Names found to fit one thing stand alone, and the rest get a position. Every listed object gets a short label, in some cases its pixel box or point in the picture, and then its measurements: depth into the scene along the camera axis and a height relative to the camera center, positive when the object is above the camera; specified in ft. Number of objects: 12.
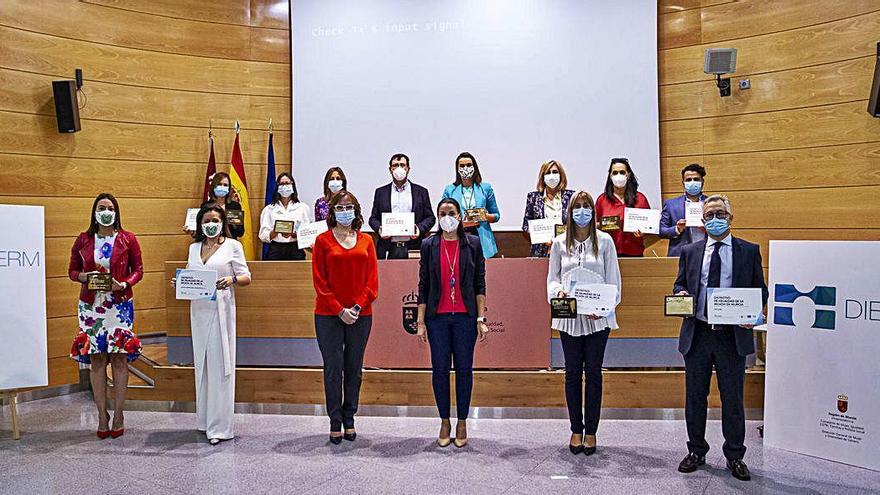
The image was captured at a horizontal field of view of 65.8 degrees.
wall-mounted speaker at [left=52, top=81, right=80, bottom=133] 18.35 +3.56
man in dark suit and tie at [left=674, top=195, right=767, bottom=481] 11.55 -1.82
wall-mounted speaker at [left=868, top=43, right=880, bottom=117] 16.80 +3.35
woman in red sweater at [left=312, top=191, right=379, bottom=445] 13.44 -1.29
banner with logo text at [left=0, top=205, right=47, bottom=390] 14.17 -1.29
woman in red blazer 14.33 -1.32
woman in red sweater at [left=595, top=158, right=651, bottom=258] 16.80 +0.85
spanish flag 21.38 +1.48
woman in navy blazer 13.33 -1.33
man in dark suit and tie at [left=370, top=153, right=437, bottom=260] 17.66 +0.88
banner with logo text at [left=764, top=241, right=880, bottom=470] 12.03 -2.19
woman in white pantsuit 14.07 -2.05
